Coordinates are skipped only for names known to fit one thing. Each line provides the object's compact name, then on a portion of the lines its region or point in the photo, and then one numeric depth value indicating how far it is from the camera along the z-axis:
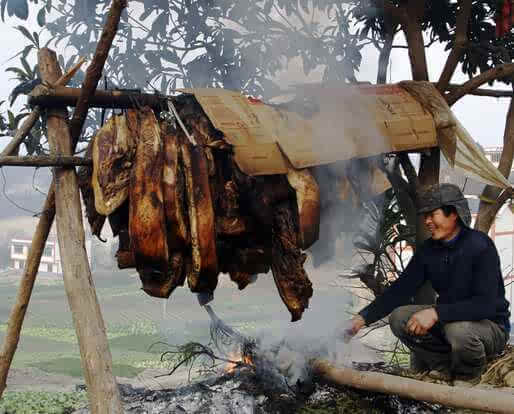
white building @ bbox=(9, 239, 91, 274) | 53.34
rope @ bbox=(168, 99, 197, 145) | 3.74
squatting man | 4.48
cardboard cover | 3.83
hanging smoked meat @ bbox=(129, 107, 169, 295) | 3.49
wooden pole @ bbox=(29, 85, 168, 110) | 3.79
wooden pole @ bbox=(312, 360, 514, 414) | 3.67
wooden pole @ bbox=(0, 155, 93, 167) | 3.56
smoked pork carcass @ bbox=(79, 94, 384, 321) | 3.53
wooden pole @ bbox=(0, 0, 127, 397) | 4.18
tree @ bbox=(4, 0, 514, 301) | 6.00
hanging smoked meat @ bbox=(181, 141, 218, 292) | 3.63
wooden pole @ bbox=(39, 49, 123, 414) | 3.45
